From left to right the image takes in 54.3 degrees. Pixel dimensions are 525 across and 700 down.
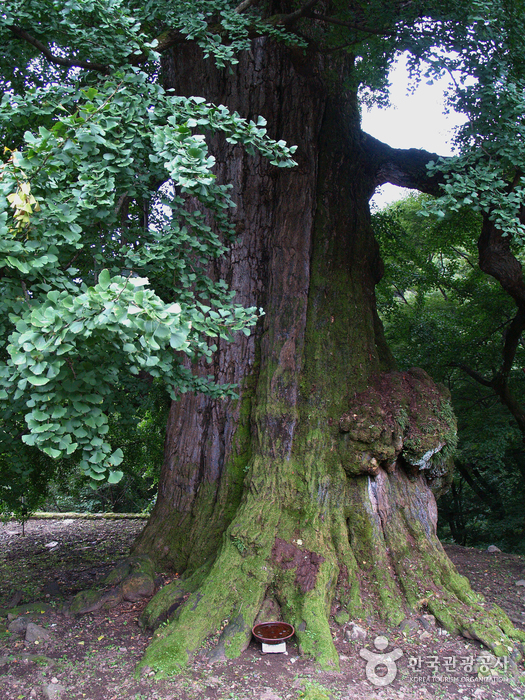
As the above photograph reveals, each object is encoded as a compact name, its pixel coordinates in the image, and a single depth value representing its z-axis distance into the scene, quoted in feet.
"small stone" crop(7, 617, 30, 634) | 11.94
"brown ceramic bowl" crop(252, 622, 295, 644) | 10.73
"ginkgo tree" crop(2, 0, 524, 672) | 7.64
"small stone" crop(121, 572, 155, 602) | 13.26
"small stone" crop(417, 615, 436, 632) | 11.69
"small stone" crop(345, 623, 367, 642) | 11.37
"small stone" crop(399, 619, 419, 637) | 11.54
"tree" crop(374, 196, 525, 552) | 25.36
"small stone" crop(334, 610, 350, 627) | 11.80
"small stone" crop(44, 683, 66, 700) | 9.52
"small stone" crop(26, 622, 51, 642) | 11.50
